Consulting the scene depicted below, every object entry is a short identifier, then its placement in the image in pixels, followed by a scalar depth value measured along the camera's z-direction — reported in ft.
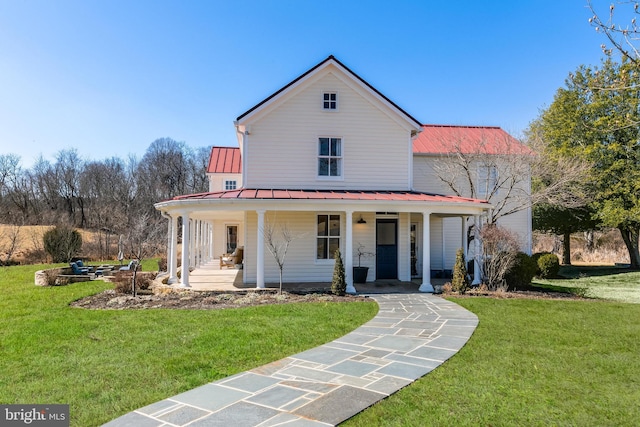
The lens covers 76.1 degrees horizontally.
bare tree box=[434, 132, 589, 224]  59.62
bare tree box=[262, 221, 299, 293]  47.80
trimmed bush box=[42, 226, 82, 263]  84.12
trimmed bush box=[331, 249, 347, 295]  40.65
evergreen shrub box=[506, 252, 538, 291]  46.37
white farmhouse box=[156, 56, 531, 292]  48.60
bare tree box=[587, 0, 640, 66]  16.57
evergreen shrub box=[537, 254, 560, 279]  64.08
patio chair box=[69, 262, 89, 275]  57.57
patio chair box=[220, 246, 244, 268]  66.72
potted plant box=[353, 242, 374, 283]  48.03
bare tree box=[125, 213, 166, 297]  61.99
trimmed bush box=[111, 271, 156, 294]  42.90
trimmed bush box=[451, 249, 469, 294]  41.91
